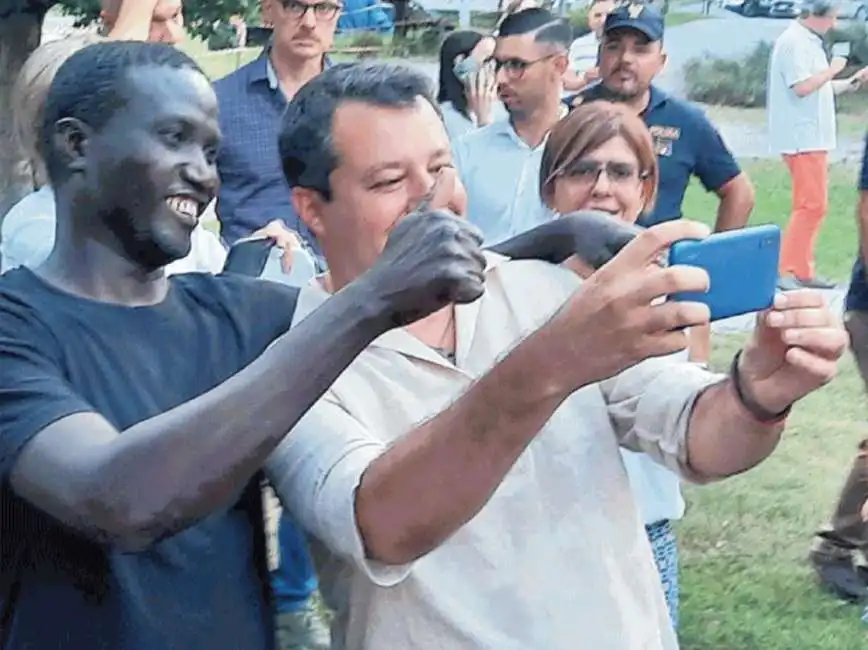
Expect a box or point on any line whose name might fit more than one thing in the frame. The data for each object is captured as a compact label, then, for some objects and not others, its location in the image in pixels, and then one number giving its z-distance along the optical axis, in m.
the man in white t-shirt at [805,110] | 8.87
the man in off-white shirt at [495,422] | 1.33
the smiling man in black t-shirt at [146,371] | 1.28
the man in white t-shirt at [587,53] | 7.18
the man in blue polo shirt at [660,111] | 4.72
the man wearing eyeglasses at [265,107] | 4.15
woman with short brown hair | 3.18
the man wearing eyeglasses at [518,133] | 4.09
